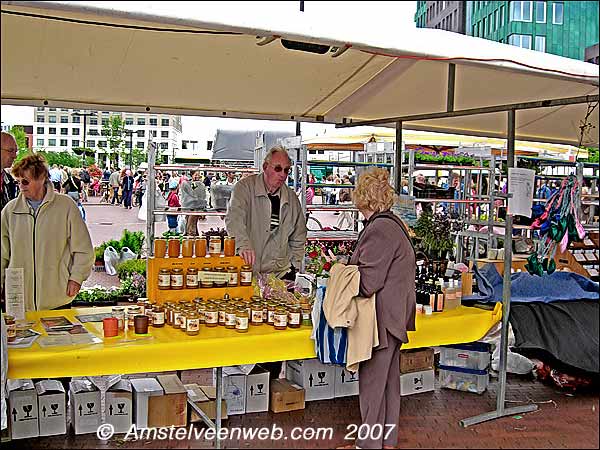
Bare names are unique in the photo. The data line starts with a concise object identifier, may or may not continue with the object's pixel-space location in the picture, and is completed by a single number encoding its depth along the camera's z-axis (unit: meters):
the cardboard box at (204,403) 4.39
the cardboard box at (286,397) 4.64
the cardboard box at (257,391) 4.59
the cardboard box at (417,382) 5.18
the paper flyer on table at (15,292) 3.96
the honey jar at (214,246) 4.58
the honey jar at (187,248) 4.51
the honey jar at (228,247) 4.62
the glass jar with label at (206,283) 4.43
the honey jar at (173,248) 4.48
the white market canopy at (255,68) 3.34
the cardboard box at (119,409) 4.15
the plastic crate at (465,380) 5.27
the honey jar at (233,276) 4.50
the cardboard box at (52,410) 4.04
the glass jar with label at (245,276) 4.56
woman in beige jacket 4.39
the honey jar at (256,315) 4.13
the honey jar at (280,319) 4.09
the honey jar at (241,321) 3.97
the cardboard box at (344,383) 4.94
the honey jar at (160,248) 4.45
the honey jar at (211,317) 4.04
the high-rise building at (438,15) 58.38
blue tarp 5.11
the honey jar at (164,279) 4.29
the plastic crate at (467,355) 5.27
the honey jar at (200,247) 4.55
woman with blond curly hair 3.70
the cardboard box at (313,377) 4.82
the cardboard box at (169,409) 4.20
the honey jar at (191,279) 4.39
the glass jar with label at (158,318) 4.03
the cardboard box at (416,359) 5.17
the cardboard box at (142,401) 4.16
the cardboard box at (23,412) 3.94
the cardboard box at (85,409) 4.14
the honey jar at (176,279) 4.31
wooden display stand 4.33
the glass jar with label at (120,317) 3.94
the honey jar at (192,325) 3.86
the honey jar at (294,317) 4.12
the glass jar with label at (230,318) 4.02
